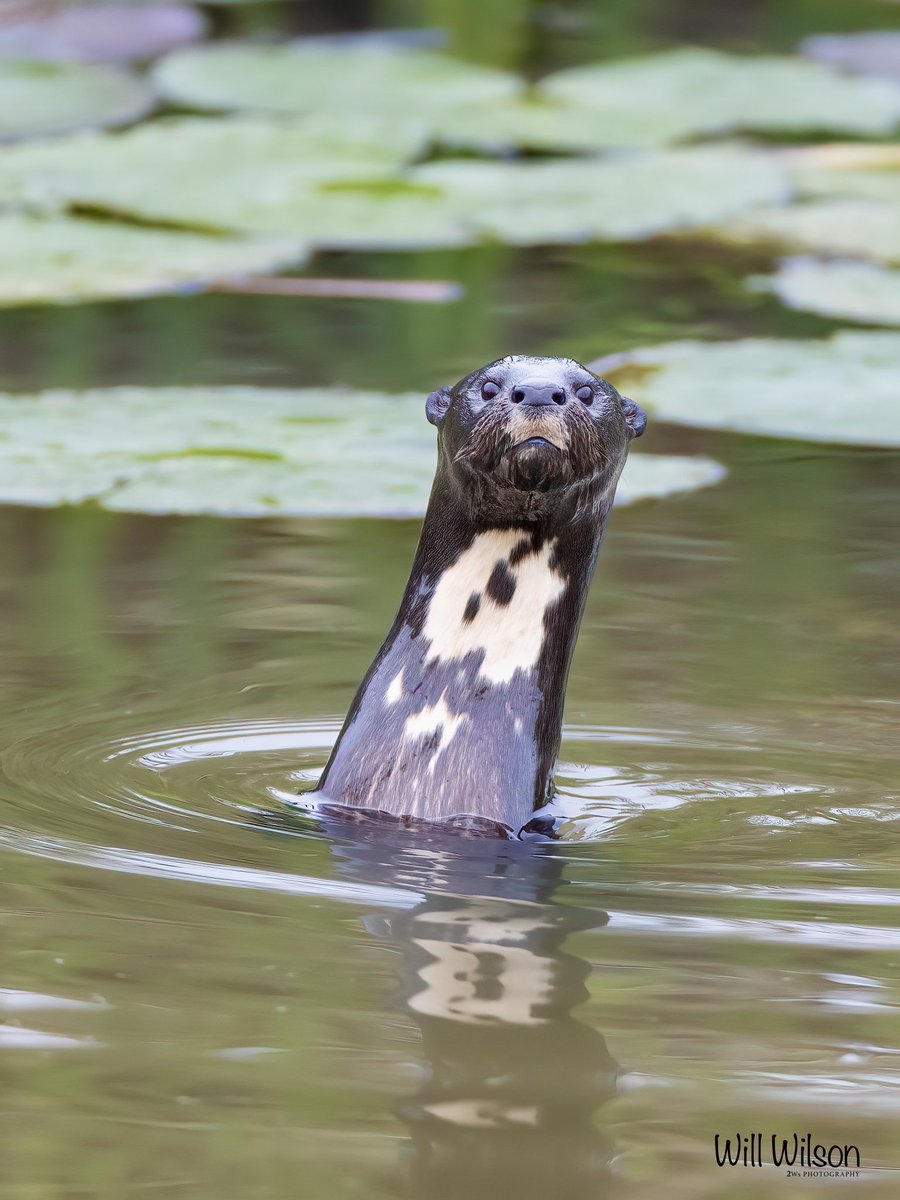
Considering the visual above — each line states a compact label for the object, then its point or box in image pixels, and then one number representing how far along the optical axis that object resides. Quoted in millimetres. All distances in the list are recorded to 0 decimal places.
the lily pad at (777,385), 9602
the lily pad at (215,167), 14109
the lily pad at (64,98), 16578
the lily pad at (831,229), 13844
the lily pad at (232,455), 8234
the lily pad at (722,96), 17000
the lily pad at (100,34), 18844
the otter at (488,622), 5407
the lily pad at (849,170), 15570
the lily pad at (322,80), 17219
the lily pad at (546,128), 16391
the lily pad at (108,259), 11969
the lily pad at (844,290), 11906
